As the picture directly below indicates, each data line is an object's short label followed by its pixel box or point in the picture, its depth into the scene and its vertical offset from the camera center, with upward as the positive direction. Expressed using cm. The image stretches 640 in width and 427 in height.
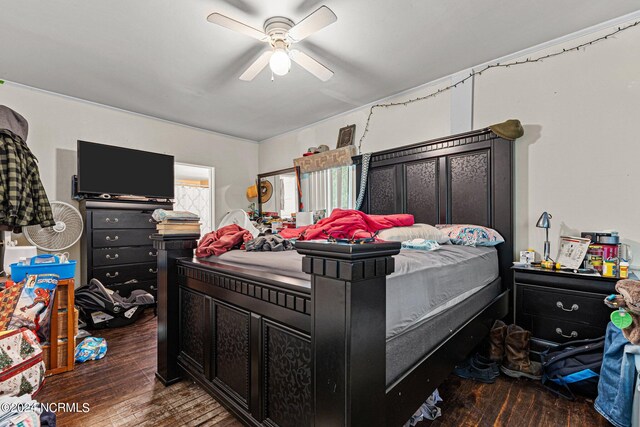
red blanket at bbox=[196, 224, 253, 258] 201 -20
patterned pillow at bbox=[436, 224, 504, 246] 250 -21
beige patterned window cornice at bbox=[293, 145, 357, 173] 396 +73
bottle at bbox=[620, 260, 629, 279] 196 -39
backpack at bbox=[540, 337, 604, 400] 183 -100
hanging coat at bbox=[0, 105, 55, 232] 225 +25
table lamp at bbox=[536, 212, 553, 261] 236 -11
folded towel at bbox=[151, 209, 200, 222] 195 -2
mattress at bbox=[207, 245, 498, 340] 119 -32
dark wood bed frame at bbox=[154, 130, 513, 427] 92 -52
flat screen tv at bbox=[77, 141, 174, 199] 340 +50
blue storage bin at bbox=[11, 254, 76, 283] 213 -40
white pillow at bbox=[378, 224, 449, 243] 223 -18
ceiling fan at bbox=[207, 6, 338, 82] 190 +123
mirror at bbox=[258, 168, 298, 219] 487 +31
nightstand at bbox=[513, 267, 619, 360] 199 -68
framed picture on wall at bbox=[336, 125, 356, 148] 409 +105
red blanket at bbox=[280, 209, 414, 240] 211 -11
